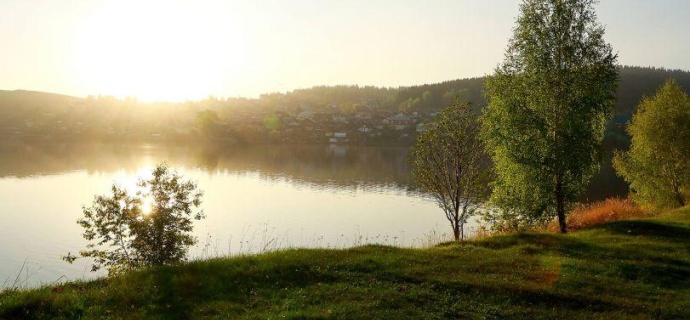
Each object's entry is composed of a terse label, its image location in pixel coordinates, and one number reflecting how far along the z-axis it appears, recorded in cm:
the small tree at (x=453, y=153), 3841
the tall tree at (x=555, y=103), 3253
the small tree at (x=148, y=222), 2277
